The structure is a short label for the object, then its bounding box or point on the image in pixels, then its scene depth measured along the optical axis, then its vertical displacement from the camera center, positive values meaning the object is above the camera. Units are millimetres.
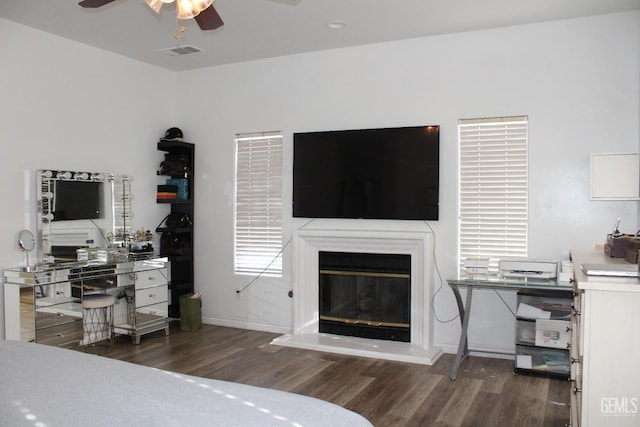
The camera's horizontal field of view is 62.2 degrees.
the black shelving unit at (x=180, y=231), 5680 -320
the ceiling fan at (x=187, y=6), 2469 +926
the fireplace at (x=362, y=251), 4621 -826
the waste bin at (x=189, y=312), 5496 -1147
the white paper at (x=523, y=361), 4082 -1231
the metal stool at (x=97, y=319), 4645 -1089
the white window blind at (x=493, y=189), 4434 +110
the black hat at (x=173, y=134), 5742 +729
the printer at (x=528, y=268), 3908 -495
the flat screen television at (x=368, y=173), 4688 +262
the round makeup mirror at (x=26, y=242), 4371 -336
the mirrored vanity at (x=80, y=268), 4207 -582
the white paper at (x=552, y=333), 3996 -996
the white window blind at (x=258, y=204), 5480 -26
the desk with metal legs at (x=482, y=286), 3791 -611
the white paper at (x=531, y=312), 4051 -851
